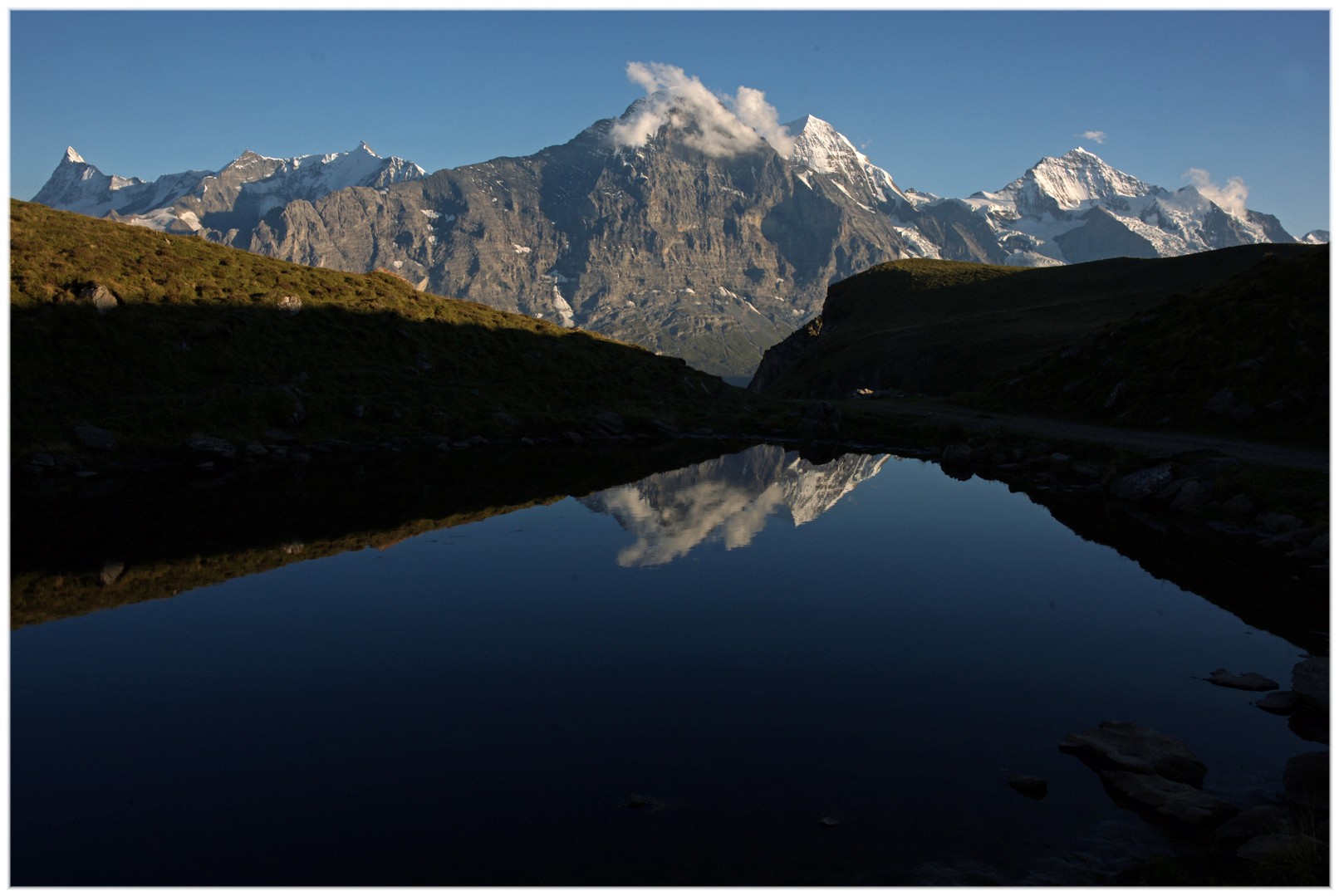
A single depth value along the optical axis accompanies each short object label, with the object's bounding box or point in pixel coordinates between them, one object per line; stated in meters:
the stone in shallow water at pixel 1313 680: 18.53
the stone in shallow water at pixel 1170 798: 13.59
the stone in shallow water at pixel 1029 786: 14.66
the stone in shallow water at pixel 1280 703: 18.38
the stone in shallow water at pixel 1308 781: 14.33
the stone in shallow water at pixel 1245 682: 19.67
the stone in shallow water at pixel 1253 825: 12.99
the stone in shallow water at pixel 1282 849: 11.70
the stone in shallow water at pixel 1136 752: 15.25
